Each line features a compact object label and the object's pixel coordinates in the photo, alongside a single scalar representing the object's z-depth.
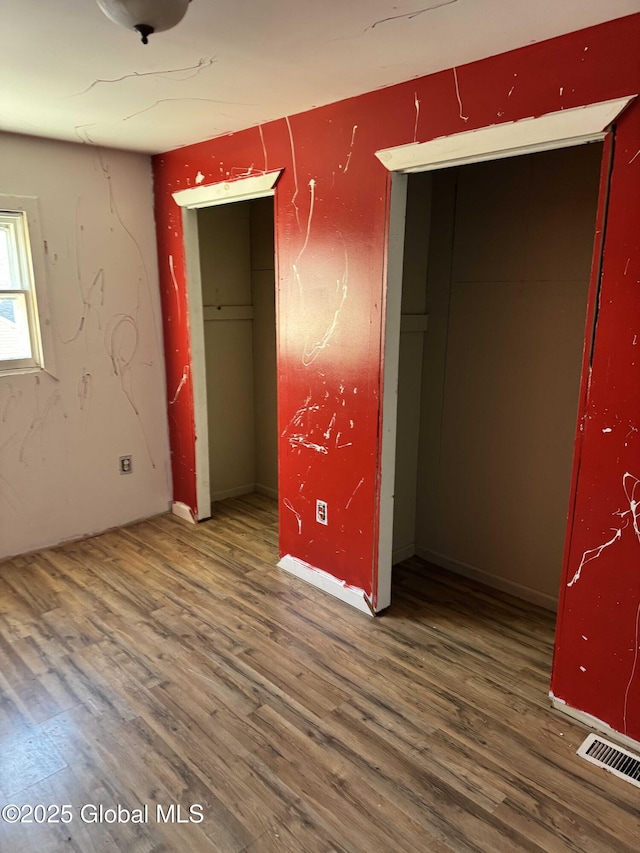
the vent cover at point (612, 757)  1.86
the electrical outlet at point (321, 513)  2.91
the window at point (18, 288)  3.13
